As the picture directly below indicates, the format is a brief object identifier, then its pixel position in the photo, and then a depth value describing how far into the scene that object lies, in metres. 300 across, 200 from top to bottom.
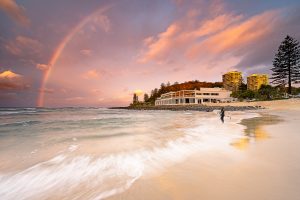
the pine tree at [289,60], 60.75
